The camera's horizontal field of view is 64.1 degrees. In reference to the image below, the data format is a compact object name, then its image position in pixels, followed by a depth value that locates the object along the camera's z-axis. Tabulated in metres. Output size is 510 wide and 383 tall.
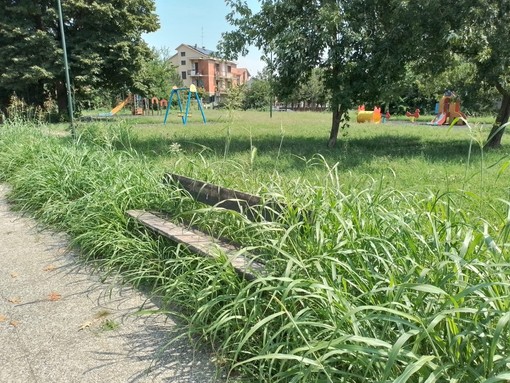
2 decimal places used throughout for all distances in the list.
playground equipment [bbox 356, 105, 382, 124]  23.09
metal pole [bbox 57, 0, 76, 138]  8.12
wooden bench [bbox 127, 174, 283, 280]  2.53
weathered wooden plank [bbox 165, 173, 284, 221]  2.76
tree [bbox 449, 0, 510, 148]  7.50
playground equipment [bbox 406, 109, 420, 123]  26.89
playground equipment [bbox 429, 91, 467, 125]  19.44
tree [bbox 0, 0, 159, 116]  20.25
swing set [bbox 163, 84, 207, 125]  19.88
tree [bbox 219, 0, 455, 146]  8.22
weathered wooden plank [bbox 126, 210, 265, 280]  2.41
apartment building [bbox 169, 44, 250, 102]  75.88
